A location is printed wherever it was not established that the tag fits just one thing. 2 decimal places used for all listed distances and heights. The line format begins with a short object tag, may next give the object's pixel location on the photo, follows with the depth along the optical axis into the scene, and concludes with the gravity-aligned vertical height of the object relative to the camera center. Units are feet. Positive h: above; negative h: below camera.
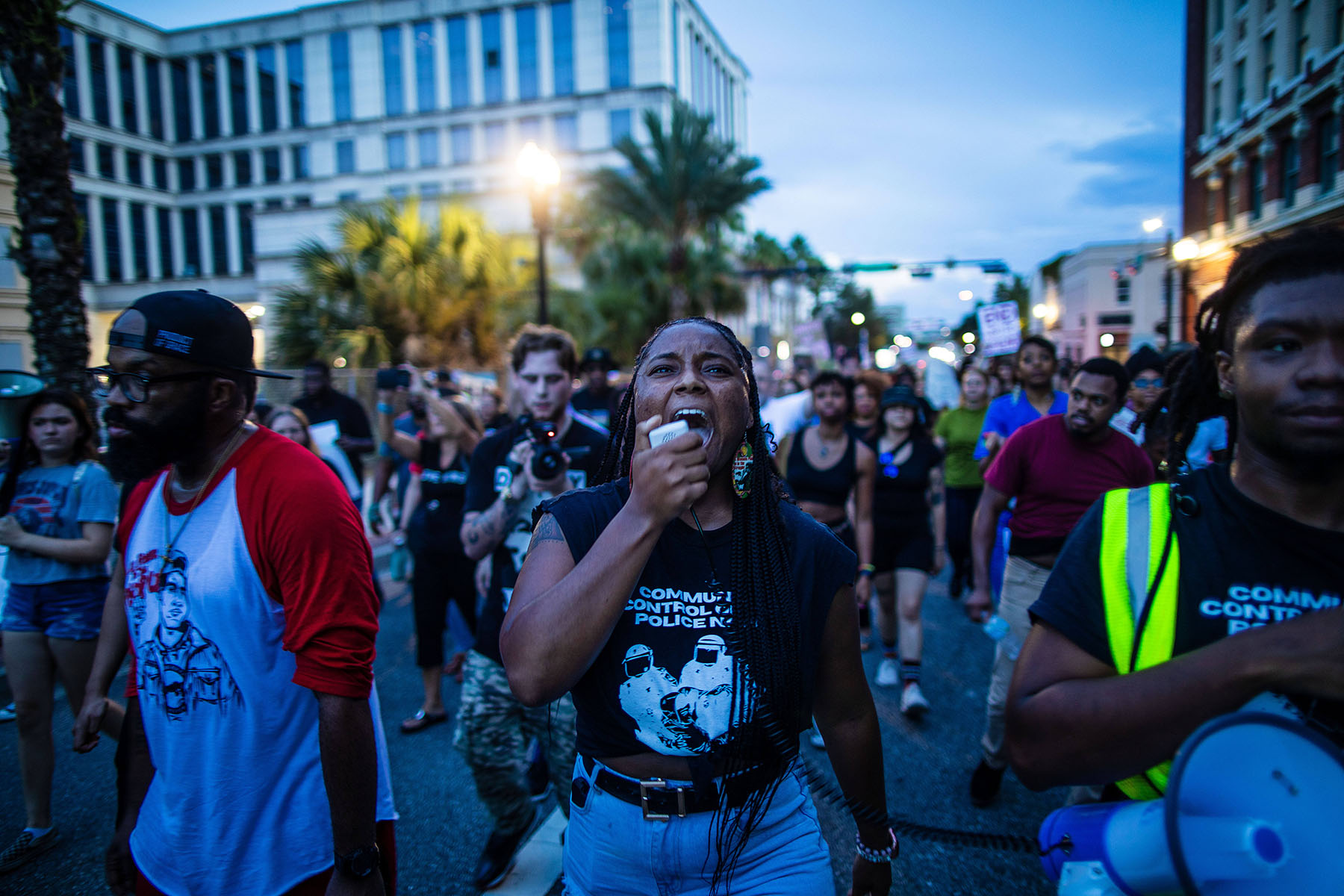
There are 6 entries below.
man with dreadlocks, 3.74 -1.13
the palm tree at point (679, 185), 71.10 +19.36
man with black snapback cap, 5.95 -2.07
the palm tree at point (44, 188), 19.56 +5.65
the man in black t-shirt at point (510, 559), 10.26 -2.53
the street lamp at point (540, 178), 34.19 +9.70
